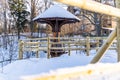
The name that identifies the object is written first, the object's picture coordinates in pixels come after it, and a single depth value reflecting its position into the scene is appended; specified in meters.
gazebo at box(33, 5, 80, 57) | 7.29
